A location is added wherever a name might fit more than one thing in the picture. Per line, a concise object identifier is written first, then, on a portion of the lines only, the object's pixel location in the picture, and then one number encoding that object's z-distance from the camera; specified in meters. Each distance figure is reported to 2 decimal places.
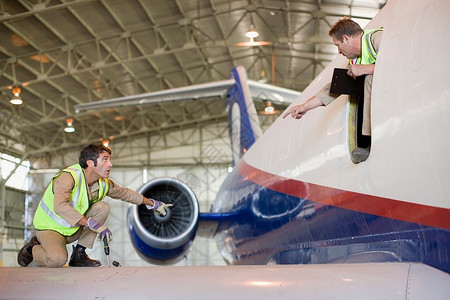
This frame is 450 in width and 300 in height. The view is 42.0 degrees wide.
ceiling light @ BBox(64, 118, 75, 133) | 30.40
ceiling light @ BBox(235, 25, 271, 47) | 20.48
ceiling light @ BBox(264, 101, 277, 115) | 26.29
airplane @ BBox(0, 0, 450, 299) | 3.25
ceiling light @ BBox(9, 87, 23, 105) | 22.09
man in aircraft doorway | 4.44
